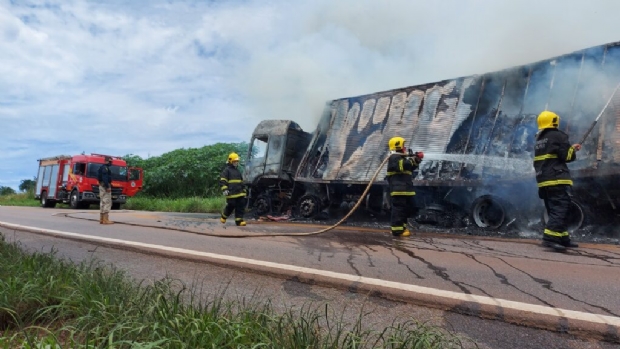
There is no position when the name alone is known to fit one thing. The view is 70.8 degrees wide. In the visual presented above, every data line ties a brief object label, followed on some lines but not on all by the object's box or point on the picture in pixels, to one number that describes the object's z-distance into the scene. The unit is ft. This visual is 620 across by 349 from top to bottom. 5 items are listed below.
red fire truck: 65.82
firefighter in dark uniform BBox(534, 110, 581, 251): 18.33
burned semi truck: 23.76
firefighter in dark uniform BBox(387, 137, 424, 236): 24.03
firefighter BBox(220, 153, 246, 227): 31.65
